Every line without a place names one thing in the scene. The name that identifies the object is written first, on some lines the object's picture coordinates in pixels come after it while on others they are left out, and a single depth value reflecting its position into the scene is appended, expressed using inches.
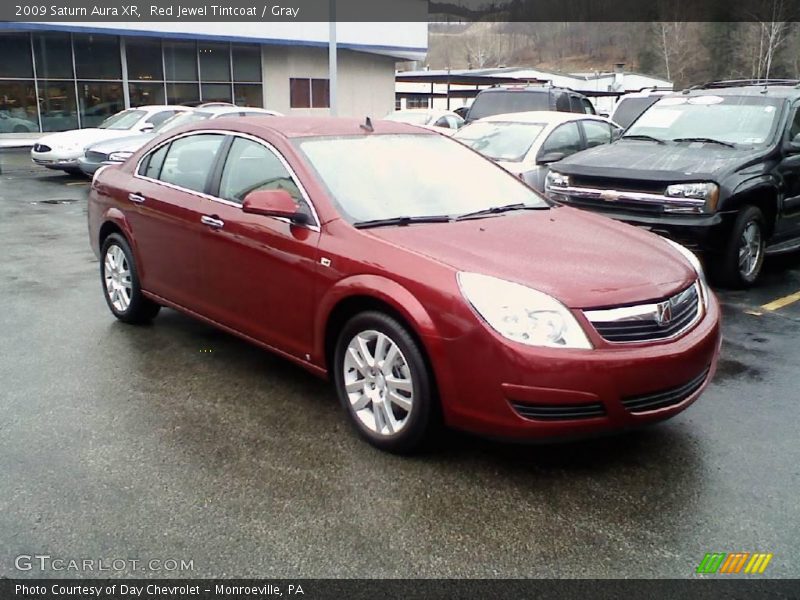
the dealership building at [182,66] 938.1
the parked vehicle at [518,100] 516.4
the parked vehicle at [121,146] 537.6
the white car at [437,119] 805.2
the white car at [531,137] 356.5
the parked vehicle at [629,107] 580.1
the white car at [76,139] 603.5
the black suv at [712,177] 258.4
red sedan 127.3
